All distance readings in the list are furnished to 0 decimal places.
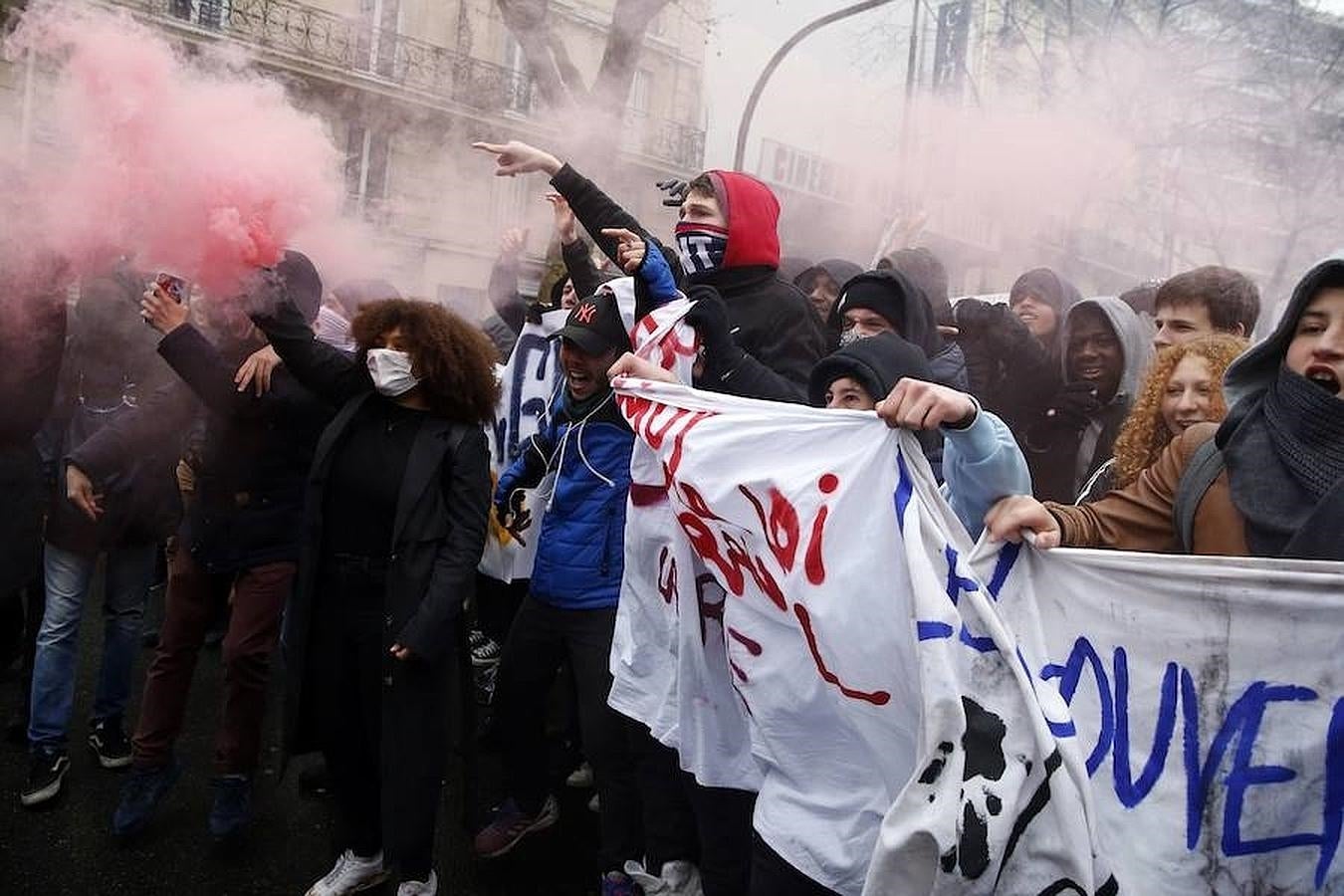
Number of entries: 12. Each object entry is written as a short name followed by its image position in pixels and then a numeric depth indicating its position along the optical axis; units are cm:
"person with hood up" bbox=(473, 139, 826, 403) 331
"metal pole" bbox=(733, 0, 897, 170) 878
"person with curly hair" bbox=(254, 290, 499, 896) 302
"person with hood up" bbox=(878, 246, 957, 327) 503
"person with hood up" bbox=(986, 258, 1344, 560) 170
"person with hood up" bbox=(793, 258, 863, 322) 506
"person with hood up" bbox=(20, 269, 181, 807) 360
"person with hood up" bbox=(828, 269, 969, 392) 318
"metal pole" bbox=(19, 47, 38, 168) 288
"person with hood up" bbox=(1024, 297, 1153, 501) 373
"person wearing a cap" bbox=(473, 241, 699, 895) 314
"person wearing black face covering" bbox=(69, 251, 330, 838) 342
